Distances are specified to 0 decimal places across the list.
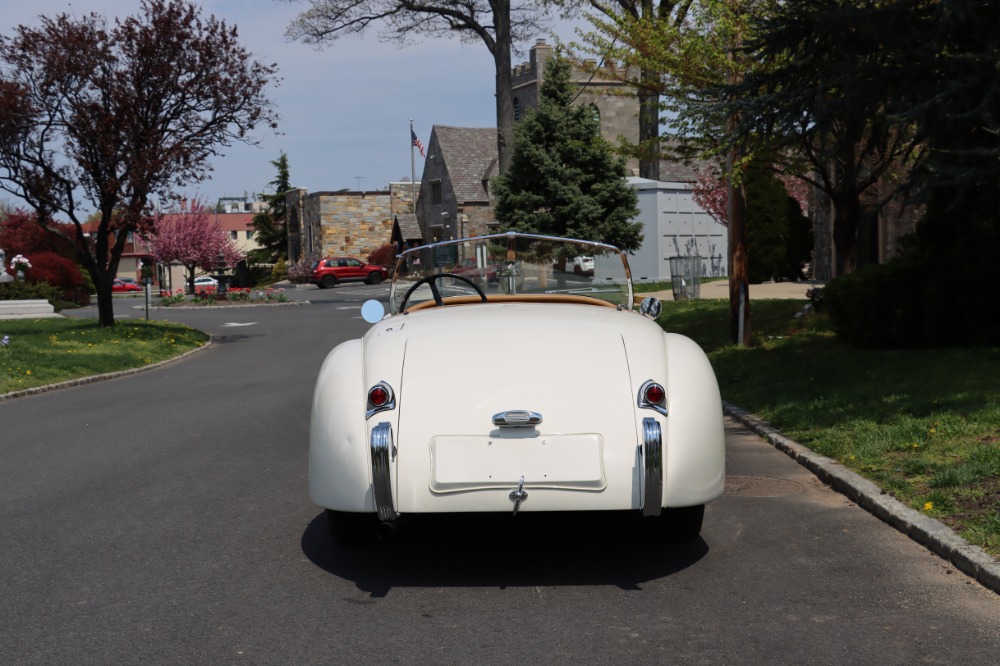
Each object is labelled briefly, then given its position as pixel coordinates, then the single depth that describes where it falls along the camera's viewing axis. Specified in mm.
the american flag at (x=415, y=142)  62656
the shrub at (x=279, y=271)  76625
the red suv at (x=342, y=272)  60969
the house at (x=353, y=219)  73812
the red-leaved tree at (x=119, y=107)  24297
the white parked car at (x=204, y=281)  79125
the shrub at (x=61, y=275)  48312
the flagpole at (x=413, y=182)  69412
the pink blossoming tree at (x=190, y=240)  63406
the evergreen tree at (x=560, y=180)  38469
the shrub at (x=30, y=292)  41394
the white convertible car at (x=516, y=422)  4836
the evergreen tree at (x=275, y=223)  85125
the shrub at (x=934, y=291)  12094
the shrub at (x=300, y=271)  69000
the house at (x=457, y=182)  60031
